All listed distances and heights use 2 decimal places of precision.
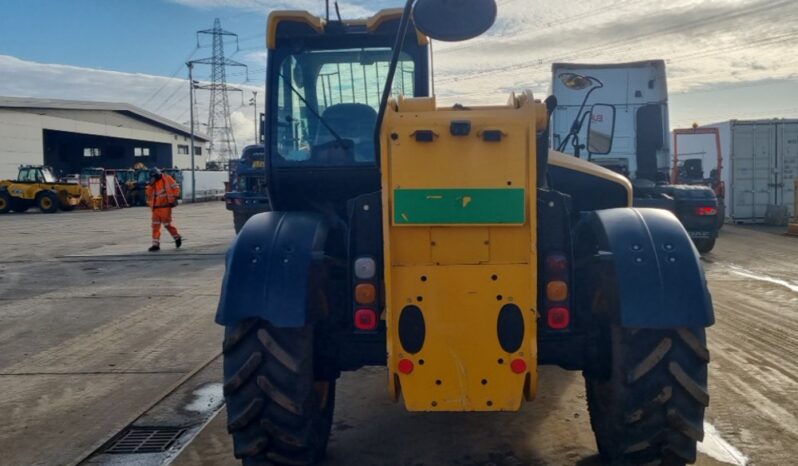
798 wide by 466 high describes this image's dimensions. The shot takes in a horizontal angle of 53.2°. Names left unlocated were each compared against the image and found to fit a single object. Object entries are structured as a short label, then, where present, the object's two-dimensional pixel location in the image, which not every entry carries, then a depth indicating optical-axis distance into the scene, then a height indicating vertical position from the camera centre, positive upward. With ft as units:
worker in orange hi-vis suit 54.49 -1.04
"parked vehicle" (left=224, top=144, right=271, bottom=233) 55.67 -0.61
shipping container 70.18 +1.21
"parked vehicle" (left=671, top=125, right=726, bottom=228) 68.18 +1.75
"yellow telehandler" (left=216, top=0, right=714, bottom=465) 12.19 -1.85
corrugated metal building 155.43 +11.65
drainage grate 16.81 -5.58
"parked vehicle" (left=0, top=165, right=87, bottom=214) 117.50 -1.08
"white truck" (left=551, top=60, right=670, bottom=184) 46.44 +4.68
